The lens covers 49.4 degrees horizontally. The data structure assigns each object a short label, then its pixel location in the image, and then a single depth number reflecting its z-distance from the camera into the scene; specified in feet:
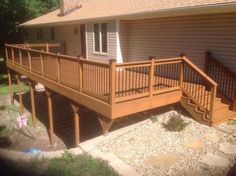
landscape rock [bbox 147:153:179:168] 21.30
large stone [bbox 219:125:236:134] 25.50
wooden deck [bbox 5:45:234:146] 22.70
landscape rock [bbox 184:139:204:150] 23.48
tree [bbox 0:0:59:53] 82.64
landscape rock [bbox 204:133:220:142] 24.33
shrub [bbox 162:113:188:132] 26.43
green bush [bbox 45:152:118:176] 20.40
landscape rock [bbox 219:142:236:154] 22.45
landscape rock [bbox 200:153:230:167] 20.91
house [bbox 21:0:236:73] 28.99
